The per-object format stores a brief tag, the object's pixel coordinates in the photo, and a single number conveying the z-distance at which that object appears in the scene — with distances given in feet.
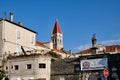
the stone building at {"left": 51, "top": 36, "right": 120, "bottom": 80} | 78.37
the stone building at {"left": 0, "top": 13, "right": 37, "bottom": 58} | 97.53
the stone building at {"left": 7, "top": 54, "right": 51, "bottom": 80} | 88.45
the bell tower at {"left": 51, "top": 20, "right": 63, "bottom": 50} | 233.00
